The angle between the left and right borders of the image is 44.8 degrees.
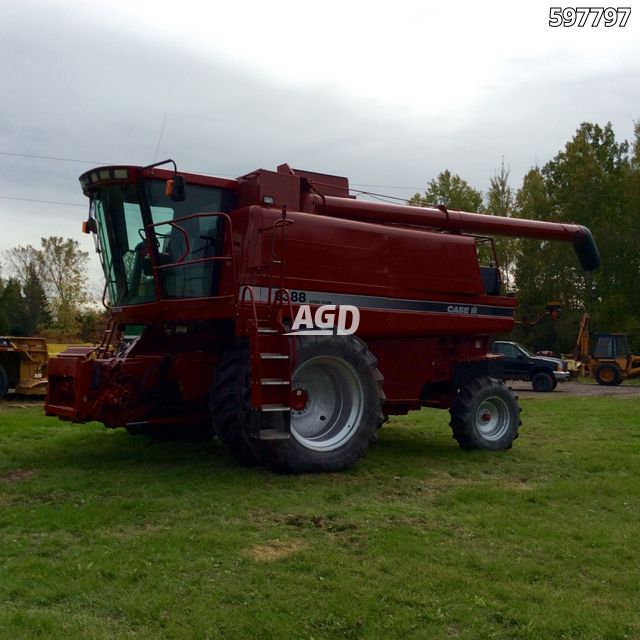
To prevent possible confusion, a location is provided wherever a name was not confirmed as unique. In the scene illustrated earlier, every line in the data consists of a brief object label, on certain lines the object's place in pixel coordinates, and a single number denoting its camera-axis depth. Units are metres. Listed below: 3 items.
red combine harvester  7.80
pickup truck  26.28
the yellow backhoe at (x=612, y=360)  29.22
